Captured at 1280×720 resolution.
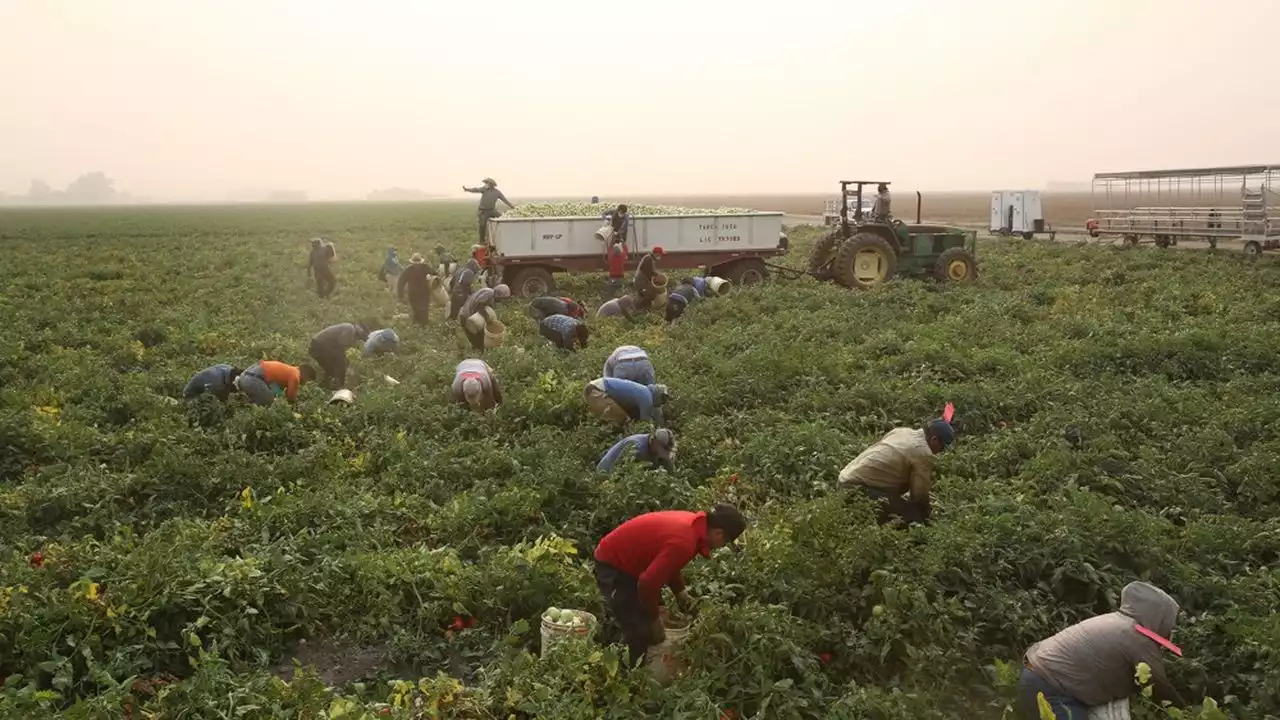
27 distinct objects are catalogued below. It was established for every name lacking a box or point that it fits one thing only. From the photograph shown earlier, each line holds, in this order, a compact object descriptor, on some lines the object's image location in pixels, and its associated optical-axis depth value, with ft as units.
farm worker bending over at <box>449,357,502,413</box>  31.09
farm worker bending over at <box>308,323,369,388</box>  35.24
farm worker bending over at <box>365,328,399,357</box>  38.70
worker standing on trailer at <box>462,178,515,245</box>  63.31
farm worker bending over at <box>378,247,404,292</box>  61.16
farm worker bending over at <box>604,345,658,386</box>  30.55
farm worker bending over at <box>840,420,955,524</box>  20.80
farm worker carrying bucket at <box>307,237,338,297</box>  60.08
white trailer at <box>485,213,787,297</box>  60.44
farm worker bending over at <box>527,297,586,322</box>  44.50
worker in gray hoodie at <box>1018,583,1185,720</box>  13.79
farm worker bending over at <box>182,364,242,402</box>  31.17
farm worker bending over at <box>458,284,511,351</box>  41.60
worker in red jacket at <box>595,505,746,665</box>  16.34
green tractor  59.47
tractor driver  59.52
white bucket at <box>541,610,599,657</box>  16.49
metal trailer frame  75.72
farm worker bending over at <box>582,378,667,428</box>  28.84
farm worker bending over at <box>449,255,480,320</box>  49.55
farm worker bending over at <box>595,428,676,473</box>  25.14
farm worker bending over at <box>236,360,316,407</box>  30.66
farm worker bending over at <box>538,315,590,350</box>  39.88
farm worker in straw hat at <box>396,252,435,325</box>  49.37
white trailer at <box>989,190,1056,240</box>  112.06
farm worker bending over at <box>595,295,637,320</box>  48.96
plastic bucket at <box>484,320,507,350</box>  42.06
